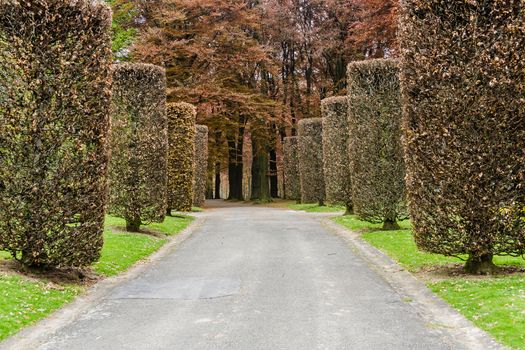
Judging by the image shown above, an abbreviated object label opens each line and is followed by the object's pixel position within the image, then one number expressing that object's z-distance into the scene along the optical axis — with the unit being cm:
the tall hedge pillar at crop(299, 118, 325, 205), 3253
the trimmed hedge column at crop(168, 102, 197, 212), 2406
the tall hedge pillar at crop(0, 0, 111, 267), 959
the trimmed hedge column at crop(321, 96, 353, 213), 2444
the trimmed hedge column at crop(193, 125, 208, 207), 3321
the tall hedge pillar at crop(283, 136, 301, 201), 4131
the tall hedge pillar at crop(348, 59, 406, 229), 1784
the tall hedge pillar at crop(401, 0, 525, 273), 974
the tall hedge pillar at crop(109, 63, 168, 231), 1742
